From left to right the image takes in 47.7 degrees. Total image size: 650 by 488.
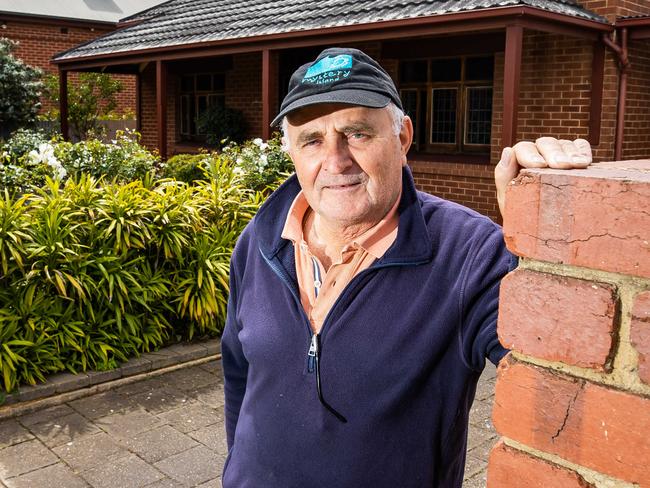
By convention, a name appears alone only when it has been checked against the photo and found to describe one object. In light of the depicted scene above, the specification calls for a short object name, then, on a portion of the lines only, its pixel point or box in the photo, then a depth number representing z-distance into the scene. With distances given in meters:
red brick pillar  0.77
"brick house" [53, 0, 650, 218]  8.98
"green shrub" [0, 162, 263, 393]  5.18
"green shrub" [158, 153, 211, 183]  11.14
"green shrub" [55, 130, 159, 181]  9.94
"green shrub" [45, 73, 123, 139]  19.44
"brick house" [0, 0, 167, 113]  21.38
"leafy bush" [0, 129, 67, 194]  8.13
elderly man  1.58
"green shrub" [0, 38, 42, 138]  18.86
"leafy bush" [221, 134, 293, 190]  8.23
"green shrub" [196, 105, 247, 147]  14.43
